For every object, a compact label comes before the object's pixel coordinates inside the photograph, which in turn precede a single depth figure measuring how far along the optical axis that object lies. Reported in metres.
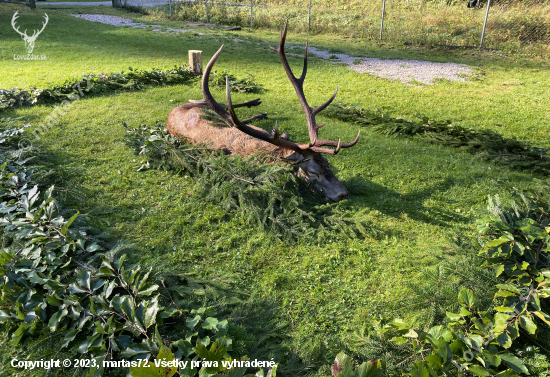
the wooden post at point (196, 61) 10.35
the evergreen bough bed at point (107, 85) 7.98
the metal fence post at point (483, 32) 14.68
